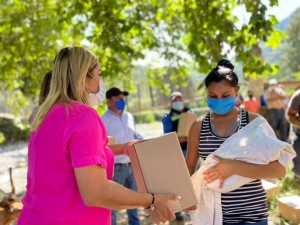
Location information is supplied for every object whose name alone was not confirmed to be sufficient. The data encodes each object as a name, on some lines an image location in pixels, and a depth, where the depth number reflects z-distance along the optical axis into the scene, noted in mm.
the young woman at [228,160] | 1938
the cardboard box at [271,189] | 5374
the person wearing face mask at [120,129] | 4465
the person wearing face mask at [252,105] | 10052
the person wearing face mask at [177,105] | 5301
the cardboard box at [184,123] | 4495
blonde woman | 1404
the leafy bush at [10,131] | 16080
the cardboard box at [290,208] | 4520
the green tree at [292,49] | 45406
